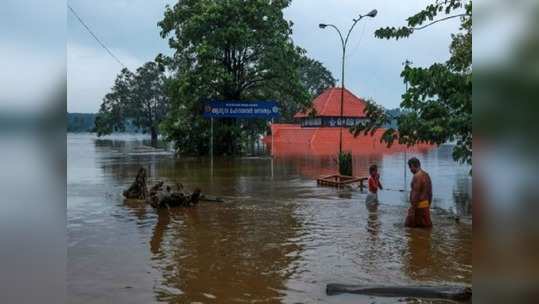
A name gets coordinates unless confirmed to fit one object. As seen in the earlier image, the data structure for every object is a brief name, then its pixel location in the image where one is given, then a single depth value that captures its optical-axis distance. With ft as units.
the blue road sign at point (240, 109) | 89.71
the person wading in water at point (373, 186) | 36.99
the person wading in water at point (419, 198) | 29.48
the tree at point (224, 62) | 101.86
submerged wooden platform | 55.62
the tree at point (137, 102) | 228.02
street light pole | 85.61
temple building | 140.61
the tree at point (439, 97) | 22.06
